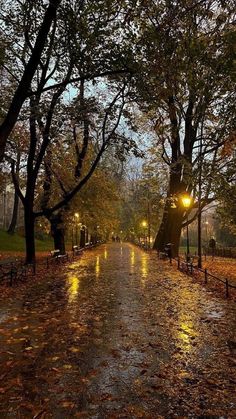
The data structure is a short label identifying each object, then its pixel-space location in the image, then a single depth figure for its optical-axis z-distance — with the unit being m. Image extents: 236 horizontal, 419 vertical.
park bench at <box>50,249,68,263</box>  26.51
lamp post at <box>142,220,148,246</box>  61.79
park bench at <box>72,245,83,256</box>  34.69
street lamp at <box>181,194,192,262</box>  25.02
